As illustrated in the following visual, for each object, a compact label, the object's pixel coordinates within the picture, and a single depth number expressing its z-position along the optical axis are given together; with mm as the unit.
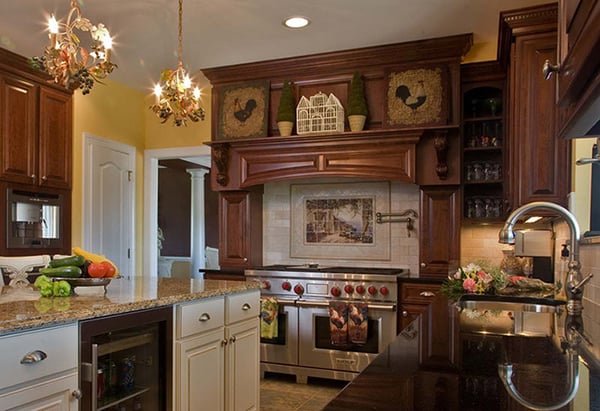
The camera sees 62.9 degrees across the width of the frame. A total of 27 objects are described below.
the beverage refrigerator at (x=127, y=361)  1768
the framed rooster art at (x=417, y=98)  3893
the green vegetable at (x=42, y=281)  2111
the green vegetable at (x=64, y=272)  2221
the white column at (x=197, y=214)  8125
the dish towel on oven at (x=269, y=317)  4047
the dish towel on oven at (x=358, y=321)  3811
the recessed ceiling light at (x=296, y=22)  3494
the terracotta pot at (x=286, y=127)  4297
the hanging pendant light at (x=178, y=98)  3090
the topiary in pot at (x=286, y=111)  4297
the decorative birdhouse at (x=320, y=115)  4156
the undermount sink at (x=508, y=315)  1554
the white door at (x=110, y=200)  4594
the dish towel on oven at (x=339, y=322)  3852
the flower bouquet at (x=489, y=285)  2562
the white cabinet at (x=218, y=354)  2266
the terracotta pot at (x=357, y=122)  4070
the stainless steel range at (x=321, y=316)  3846
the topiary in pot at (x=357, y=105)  4074
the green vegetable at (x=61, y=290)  2109
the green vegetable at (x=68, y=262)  2277
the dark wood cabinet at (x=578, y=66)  755
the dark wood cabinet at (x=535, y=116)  2861
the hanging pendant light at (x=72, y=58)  2471
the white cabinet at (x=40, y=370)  1495
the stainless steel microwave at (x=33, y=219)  3820
